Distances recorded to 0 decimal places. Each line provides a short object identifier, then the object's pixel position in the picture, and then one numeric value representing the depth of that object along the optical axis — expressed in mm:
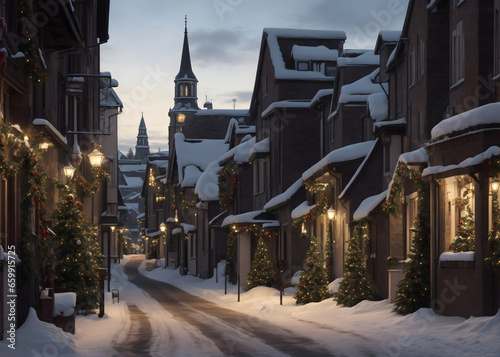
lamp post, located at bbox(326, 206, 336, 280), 30562
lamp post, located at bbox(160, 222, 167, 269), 80619
